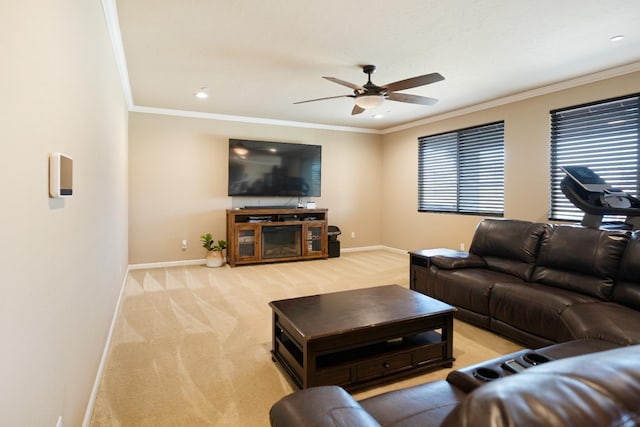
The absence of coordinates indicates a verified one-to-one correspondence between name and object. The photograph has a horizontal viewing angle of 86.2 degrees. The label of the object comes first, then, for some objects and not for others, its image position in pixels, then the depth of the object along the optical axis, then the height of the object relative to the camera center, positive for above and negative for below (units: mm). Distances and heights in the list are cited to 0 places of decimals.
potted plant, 5738 -776
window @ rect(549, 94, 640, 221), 3855 +776
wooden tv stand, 5824 -533
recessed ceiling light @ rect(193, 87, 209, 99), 4590 +1552
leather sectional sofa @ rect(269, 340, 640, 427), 501 -296
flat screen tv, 6137 +688
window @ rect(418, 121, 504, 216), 5312 +609
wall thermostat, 1235 +110
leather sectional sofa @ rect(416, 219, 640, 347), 2357 -660
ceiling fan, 3311 +1208
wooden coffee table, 2078 -857
